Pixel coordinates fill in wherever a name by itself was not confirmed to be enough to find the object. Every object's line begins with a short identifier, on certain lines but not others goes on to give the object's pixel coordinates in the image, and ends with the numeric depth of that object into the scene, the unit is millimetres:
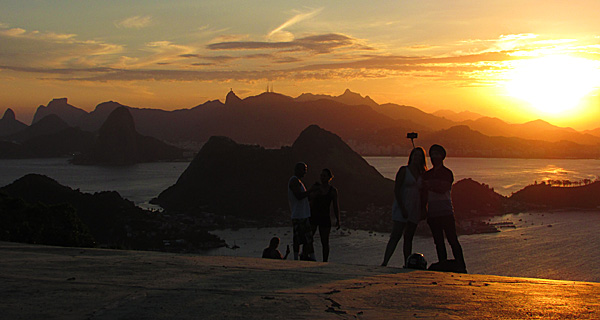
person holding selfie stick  6395
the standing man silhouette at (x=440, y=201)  6191
